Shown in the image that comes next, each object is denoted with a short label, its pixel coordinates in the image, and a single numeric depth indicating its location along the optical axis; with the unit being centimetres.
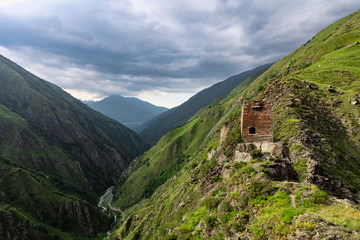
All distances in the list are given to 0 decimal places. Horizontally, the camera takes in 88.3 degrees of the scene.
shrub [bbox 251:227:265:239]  1235
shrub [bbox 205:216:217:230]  1683
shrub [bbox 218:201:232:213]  1625
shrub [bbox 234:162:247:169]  2067
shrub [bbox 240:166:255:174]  1807
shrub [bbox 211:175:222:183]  3026
